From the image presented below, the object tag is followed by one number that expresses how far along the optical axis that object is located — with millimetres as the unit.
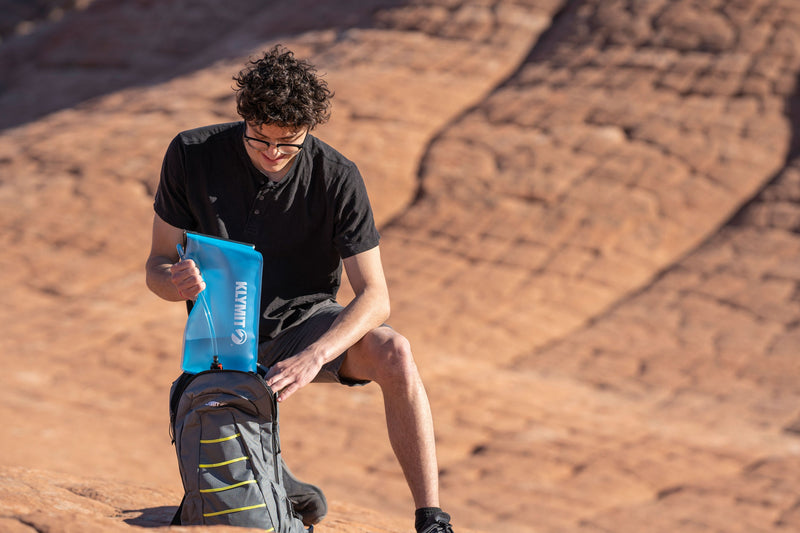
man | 5352
